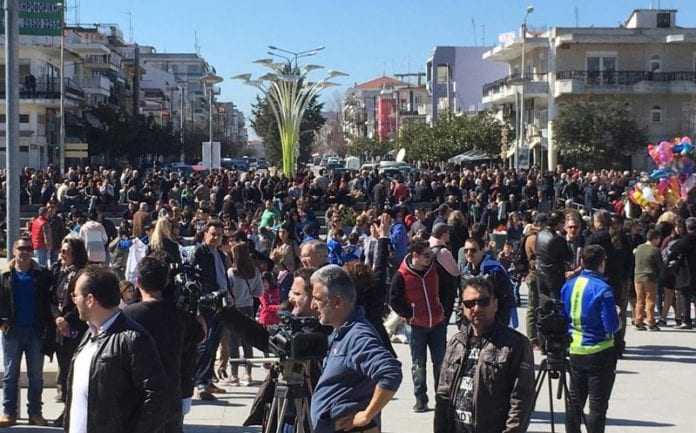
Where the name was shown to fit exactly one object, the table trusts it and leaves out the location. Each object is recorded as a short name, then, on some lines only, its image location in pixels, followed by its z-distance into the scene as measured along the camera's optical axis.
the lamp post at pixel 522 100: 58.35
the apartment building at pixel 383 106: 129.68
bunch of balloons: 26.48
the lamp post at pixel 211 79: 48.41
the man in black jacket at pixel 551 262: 12.82
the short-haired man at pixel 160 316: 6.72
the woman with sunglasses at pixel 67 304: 10.05
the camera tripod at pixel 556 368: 7.79
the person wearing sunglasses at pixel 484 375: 5.77
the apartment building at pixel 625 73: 63.09
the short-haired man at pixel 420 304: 10.52
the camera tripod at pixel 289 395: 5.81
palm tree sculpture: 48.41
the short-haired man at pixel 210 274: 10.66
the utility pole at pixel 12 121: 14.46
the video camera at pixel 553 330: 7.55
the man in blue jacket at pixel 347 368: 5.55
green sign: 16.03
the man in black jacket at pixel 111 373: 5.20
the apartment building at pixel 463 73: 98.94
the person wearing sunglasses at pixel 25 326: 9.91
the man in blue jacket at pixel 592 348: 8.28
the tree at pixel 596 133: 58.06
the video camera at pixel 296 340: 5.75
